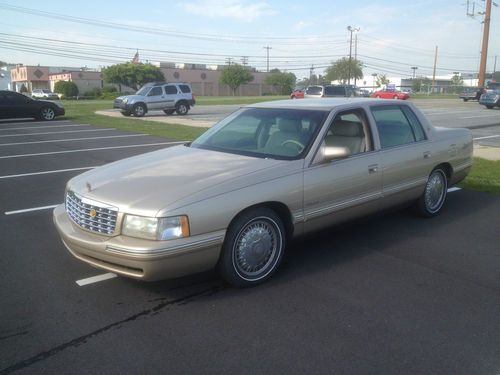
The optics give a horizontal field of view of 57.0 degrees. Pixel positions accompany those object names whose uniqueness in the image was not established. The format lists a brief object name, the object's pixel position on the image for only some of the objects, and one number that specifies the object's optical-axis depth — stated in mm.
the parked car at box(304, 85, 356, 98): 27844
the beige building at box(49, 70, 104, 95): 78062
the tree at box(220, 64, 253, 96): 88312
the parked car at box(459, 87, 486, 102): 44750
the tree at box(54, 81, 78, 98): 63906
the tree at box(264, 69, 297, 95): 92562
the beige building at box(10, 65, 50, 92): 83938
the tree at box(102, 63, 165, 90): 74125
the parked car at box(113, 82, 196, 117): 24766
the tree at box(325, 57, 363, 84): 89000
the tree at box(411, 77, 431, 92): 110100
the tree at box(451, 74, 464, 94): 124544
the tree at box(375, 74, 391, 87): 109906
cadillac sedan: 3477
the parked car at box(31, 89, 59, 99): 58000
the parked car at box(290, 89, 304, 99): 37578
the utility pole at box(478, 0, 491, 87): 47250
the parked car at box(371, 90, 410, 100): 46375
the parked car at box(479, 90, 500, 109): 31872
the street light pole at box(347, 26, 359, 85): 78238
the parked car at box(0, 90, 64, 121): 20906
